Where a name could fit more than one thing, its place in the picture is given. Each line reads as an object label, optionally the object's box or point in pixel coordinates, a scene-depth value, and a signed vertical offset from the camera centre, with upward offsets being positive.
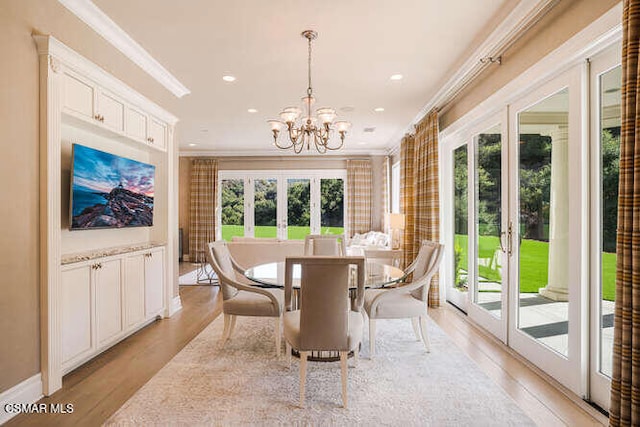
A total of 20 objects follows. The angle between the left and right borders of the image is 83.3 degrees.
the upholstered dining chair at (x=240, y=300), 3.03 -0.77
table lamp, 5.92 -0.24
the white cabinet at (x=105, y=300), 2.62 -0.77
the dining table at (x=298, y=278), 2.84 -0.56
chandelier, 3.19 +0.84
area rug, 2.11 -1.21
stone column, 2.52 -0.05
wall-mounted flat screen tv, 2.85 +0.19
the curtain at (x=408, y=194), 5.56 +0.28
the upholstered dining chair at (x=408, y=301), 3.00 -0.76
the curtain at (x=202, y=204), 8.89 +0.18
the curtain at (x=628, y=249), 1.56 -0.16
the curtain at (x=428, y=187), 4.66 +0.33
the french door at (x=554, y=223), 2.22 -0.08
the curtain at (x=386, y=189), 8.41 +0.53
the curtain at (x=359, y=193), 8.70 +0.45
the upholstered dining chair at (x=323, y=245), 4.22 -0.40
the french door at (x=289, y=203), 8.88 +0.21
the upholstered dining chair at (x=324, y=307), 2.18 -0.59
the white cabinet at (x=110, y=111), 2.99 +0.87
